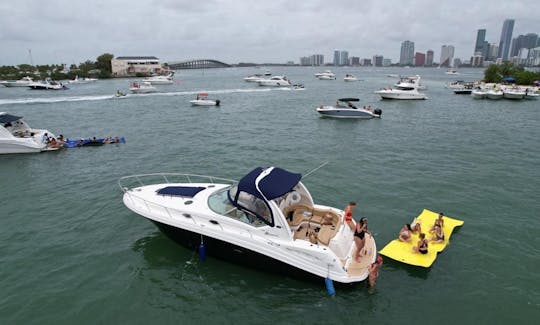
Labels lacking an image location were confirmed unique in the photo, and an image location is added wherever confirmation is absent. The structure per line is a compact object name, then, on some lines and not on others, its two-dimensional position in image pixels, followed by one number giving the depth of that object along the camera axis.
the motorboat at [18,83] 100.33
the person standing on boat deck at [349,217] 12.20
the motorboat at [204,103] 54.56
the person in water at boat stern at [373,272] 11.11
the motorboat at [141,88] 75.69
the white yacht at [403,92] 60.81
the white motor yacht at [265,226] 10.92
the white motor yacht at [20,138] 26.97
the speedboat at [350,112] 42.25
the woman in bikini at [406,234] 13.70
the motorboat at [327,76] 137.18
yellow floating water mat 12.48
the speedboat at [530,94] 62.50
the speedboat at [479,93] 64.36
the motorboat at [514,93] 60.78
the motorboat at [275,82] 99.06
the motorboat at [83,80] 121.00
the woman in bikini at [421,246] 12.77
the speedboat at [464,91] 74.50
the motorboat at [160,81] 108.34
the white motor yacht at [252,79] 111.78
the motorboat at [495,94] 62.50
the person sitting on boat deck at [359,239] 11.42
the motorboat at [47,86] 86.94
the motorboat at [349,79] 120.12
